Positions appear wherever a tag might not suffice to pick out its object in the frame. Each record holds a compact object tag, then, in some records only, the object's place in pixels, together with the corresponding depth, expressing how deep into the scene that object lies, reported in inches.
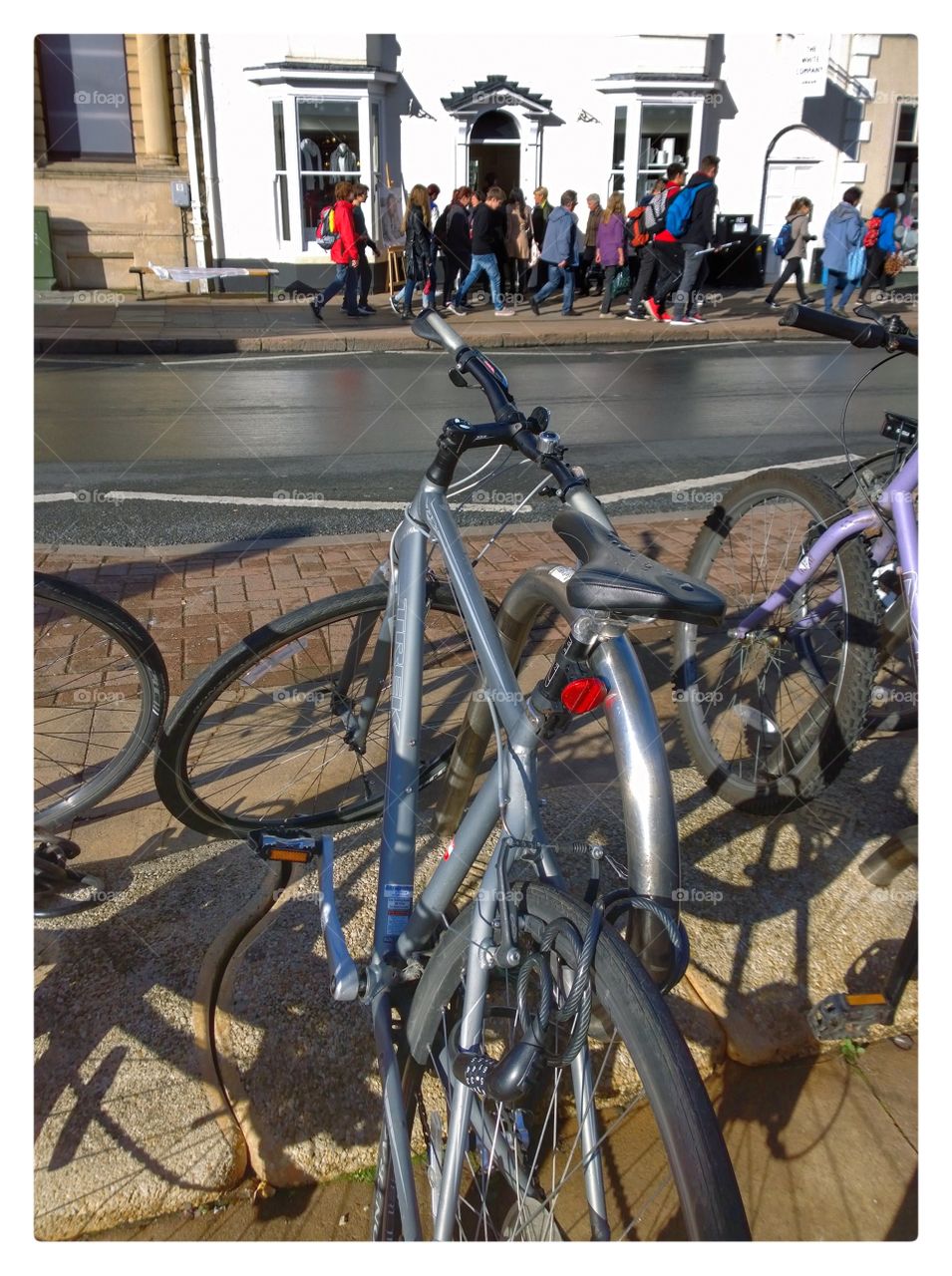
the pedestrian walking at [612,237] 617.3
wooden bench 714.9
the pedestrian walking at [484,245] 537.0
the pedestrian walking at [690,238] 570.9
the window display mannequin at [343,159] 756.0
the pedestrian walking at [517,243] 581.9
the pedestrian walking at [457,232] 527.2
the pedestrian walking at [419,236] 457.1
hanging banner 627.5
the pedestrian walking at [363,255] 536.4
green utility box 624.6
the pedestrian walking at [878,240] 512.7
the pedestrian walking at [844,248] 616.4
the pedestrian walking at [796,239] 663.1
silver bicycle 49.8
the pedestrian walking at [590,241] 625.9
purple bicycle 106.0
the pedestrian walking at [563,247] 602.5
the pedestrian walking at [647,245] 608.7
